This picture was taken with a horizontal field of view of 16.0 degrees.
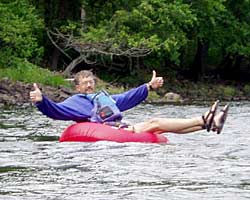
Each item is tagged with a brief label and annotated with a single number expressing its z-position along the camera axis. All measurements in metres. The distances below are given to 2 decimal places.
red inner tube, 11.51
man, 11.11
